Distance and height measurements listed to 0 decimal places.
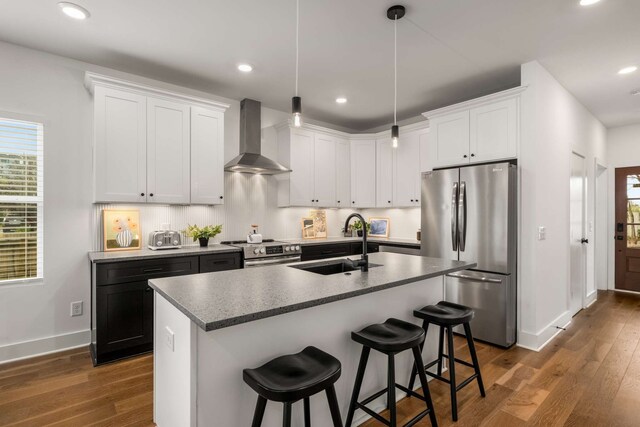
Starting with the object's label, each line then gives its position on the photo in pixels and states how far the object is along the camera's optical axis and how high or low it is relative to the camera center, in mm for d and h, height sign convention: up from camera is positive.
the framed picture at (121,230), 3393 -164
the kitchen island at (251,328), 1454 -602
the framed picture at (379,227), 5492 -220
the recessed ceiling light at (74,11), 2416 +1530
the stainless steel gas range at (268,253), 3781 -464
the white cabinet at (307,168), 4695 +693
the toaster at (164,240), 3512 -279
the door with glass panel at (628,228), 5430 -232
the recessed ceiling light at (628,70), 3402 +1517
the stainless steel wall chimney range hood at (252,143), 4156 +939
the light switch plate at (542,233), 3377 -195
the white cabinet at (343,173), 5230 +655
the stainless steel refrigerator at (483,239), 3277 -266
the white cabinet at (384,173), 5141 +652
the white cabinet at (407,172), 4777 +631
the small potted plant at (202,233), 3828 -220
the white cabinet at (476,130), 3424 +941
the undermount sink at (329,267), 2535 -415
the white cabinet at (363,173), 5340 +668
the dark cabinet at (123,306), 2906 -844
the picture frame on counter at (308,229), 5125 -233
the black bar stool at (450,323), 2143 -730
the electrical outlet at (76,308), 3304 -950
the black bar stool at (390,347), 1747 -714
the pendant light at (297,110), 2292 +735
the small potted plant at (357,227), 5432 -213
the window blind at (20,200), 3012 +133
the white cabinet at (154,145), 3184 +736
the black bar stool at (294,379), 1303 -691
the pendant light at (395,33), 2438 +1510
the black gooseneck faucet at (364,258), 2338 -322
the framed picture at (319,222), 5264 -128
